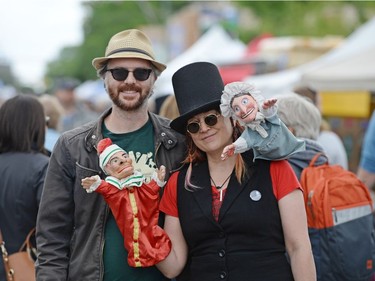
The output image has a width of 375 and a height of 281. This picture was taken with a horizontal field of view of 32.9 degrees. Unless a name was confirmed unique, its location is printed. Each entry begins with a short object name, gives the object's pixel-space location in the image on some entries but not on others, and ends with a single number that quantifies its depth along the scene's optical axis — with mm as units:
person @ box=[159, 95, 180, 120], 4840
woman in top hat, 3039
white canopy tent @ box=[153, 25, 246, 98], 15361
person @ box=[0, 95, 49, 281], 4062
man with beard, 3232
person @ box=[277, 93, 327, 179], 4228
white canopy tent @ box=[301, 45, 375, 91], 7883
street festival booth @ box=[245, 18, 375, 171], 8141
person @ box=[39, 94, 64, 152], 5969
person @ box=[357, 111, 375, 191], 6000
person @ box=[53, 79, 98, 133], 9781
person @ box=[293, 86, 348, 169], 5254
